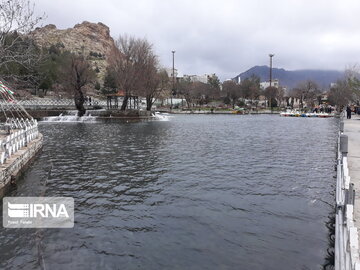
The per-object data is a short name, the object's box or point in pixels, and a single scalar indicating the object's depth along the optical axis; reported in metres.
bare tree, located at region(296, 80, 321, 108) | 114.62
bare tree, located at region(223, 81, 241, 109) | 111.71
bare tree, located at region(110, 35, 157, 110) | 53.59
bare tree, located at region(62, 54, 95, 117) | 55.69
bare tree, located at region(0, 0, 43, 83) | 16.97
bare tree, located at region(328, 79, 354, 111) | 71.00
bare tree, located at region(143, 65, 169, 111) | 58.50
